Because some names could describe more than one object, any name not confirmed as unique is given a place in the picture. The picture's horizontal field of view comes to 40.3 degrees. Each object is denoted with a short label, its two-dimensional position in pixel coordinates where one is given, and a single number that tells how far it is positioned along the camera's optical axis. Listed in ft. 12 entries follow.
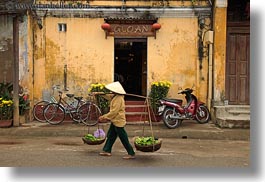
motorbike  33.50
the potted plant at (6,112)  33.53
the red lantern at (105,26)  36.78
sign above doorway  37.78
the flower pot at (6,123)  33.47
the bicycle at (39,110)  36.78
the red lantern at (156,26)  37.07
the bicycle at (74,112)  35.78
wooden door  39.01
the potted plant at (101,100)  35.86
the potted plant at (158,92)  36.19
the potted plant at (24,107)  34.94
